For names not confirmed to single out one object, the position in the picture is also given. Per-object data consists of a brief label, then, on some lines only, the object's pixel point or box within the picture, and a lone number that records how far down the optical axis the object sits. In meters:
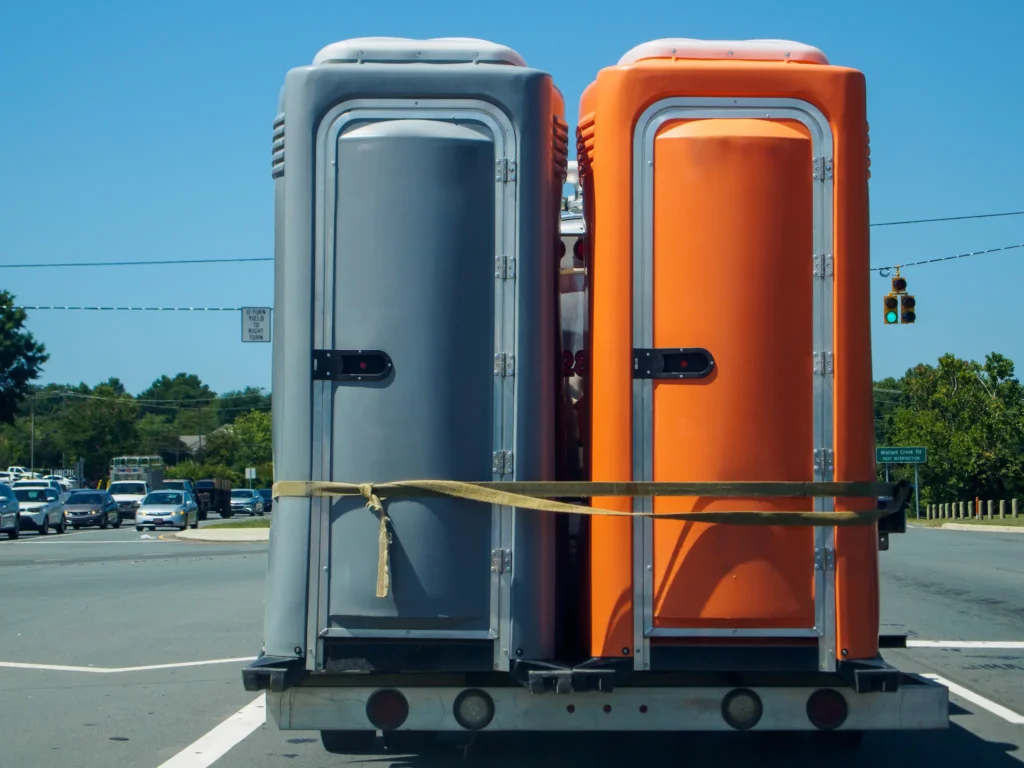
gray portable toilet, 4.88
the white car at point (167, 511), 39.78
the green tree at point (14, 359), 69.25
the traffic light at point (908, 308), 21.56
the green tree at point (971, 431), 64.56
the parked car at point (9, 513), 34.03
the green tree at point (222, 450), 117.50
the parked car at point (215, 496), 63.16
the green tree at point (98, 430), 107.94
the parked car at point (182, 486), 60.21
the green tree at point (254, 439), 117.50
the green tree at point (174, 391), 177.30
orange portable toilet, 4.84
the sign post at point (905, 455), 53.28
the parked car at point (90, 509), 42.91
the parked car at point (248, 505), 64.69
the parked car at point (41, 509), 38.25
